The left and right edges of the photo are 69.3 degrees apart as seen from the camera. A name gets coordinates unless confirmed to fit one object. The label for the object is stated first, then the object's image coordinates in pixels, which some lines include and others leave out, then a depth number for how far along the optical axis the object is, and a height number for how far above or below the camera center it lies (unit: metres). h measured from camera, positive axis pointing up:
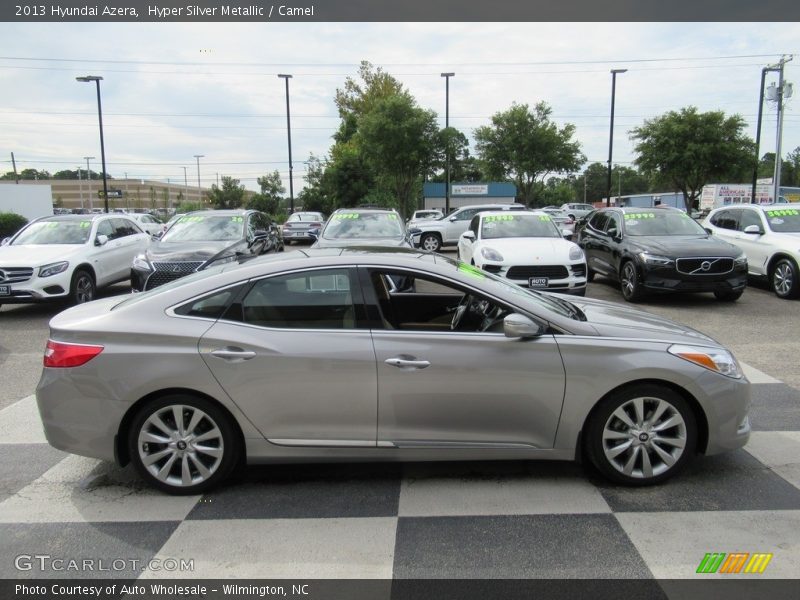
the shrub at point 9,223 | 27.08 -0.57
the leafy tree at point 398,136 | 29.25 +3.73
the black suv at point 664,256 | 9.53 -0.80
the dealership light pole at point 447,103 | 30.42 +5.55
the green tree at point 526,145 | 33.50 +3.74
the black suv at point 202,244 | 9.08 -0.59
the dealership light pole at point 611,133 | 29.59 +3.96
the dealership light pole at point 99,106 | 27.70 +5.11
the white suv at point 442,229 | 20.89 -0.70
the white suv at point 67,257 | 9.37 -0.80
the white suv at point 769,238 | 10.48 -0.57
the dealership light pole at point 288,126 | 31.30 +4.60
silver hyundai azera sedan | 3.42 -1.05
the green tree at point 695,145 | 29.28 +3.20
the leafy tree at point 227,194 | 58.53 +1.63
